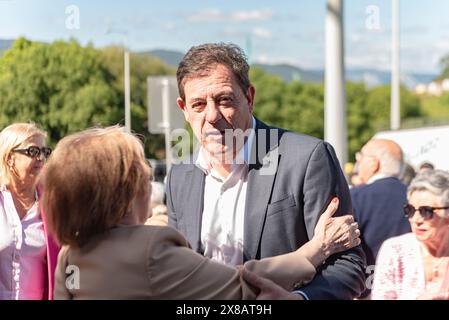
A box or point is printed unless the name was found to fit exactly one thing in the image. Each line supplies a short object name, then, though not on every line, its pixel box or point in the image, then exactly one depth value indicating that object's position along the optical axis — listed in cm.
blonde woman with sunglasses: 394
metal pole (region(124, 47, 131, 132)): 684
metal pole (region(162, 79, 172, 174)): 860
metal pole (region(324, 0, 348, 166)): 720
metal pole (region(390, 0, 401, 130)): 2797
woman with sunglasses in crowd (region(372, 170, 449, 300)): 352
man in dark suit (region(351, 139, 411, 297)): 568
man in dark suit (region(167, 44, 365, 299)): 292
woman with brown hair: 239
